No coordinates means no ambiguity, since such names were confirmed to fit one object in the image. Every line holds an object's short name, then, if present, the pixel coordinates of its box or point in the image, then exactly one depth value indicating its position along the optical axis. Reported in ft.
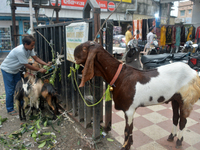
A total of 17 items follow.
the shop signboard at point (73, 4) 43.21
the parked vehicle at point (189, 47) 24.83
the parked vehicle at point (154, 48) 31.25
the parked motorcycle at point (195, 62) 17.42
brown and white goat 7.86
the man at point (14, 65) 12.33
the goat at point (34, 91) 12.49
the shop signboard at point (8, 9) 39.57
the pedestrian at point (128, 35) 28.12
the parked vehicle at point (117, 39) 41.33
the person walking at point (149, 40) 30.50
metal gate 9.55
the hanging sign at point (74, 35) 9.28
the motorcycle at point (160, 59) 19.84
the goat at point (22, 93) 12.33
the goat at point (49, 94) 12.63
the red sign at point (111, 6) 49.16
